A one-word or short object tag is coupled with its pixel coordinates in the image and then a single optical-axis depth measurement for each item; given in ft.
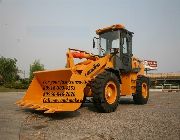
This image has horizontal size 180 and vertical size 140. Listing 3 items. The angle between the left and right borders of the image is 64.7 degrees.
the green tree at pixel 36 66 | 147.98
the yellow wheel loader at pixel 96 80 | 14.93
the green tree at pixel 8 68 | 123.51
